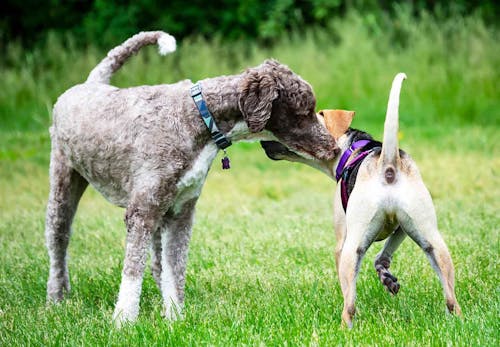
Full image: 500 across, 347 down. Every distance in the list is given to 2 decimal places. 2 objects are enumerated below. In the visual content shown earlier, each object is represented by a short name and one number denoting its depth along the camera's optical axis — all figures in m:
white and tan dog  8.02
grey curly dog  8.90
